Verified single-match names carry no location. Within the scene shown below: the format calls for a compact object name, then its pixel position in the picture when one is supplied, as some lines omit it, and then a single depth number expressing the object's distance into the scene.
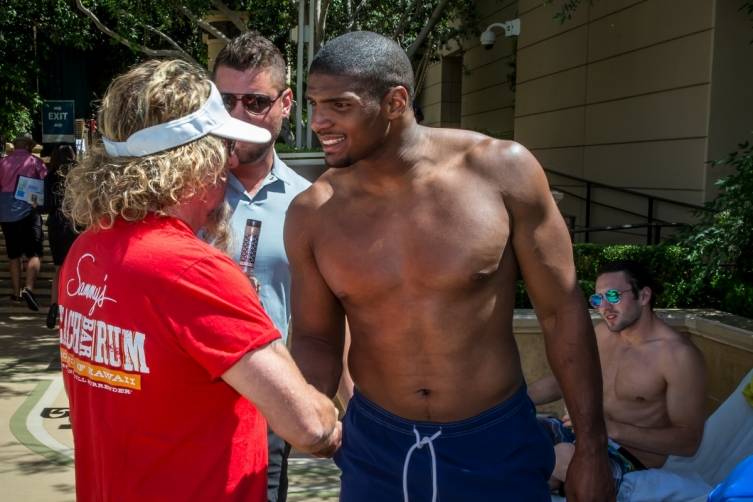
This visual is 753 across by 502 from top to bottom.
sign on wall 19.42
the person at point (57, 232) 9.29
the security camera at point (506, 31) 14.49
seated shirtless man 4.21
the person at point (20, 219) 10.99
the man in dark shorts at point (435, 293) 2.47
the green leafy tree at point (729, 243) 6.36
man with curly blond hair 1.87
